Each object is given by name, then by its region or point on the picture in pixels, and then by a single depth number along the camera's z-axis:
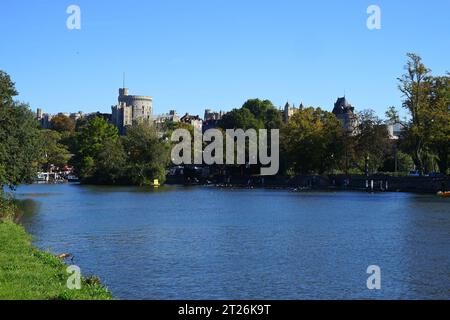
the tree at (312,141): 99.62
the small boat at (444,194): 70.51
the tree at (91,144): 115.88
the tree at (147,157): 105.69
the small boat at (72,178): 137.40
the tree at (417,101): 80.88
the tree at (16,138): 47.78
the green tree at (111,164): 108.75
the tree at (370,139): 93.75
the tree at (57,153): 135.88
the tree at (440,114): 79.69
